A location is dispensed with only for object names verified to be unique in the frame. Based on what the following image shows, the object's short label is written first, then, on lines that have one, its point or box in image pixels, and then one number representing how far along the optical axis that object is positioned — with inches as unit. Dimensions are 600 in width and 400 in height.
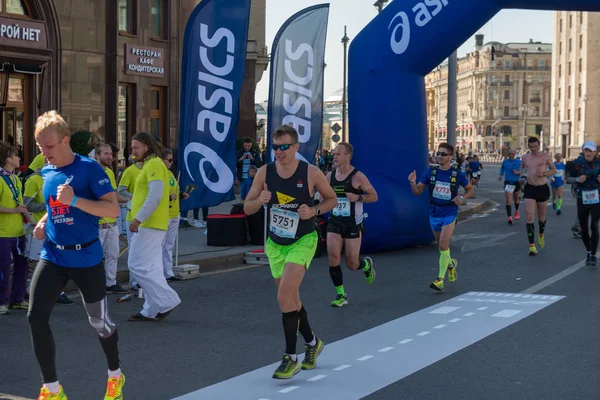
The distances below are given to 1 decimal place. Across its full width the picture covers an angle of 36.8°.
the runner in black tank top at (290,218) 247.3
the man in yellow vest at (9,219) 335.6
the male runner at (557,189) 901.8
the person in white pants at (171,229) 412.8
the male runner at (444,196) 410.6
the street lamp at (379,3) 1403.1
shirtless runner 555.8
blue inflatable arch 541.3
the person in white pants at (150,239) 324.2
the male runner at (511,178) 807.7
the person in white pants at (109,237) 369.4
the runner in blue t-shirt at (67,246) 206.4
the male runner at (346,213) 365.1
